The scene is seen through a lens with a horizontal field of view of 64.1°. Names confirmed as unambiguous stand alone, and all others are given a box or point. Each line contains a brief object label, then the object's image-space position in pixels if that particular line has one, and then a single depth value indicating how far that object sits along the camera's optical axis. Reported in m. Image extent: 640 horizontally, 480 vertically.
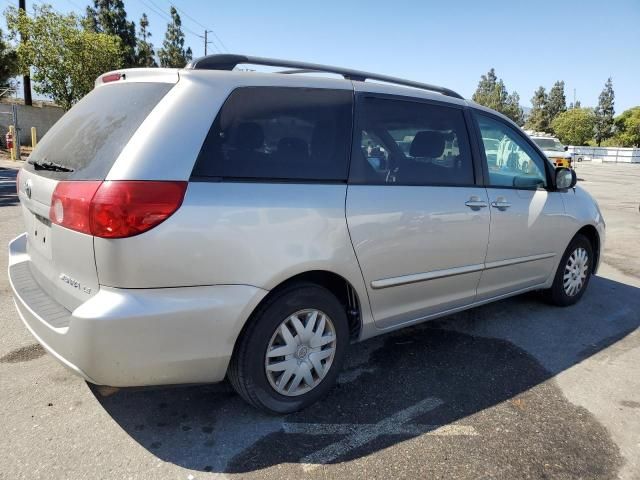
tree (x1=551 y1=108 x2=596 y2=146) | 72.44
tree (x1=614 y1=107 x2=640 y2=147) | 69.12
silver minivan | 2.24
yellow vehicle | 19.81
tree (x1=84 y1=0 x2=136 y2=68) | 37.56
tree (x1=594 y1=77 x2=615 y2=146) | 83.75
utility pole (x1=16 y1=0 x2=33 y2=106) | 24.86
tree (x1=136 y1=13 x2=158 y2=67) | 40.72
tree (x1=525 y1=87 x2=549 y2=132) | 101.44
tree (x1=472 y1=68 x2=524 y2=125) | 100.43
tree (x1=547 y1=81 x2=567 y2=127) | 105.19
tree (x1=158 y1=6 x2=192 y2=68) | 46.38
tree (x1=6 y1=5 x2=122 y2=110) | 23.19
